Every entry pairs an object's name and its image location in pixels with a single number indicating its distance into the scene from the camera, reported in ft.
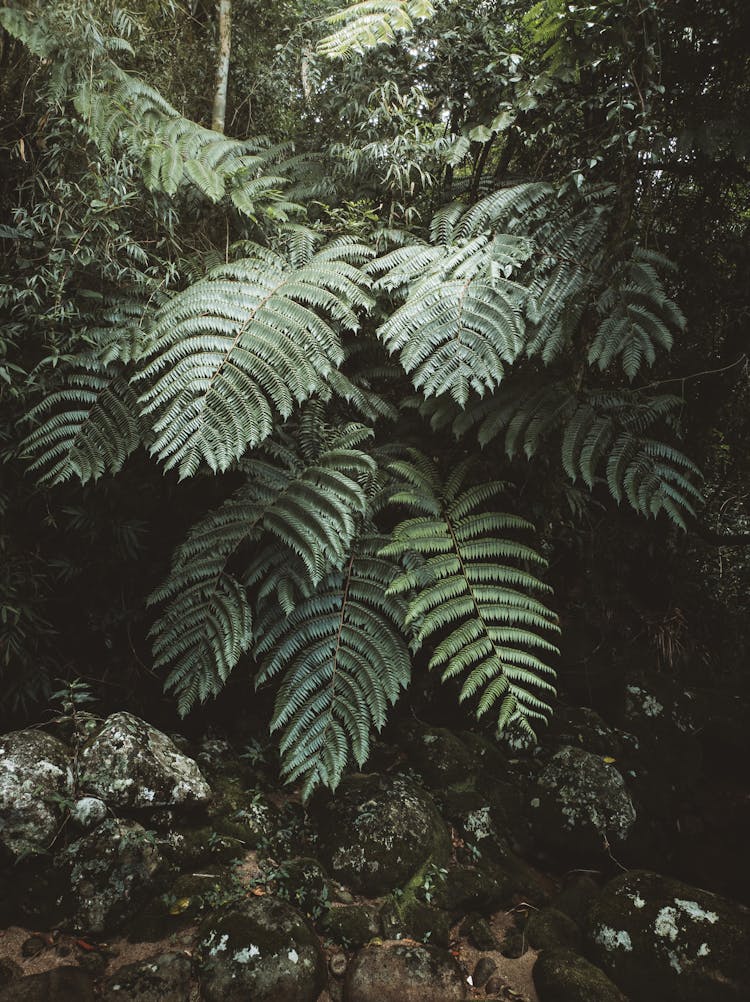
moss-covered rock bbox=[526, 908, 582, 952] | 7.30
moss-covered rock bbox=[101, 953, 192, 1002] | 5.58
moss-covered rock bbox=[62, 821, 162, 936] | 6.13
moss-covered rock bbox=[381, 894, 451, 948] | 7.02
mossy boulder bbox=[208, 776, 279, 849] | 7.48
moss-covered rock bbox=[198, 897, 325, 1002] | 5.83
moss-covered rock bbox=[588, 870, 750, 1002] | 6.70
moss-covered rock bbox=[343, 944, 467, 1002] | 6.23
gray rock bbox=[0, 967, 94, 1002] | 5.33
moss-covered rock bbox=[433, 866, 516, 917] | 7.58
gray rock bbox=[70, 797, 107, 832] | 6.50
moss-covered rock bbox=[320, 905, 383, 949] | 6.79
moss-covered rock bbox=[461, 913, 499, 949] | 7.29
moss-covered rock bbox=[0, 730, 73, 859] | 6.17
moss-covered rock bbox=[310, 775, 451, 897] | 7.46
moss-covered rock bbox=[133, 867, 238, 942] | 6.27
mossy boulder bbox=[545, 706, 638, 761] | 9.83
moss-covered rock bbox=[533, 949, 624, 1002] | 6.54
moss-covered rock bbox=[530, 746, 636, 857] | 8.69
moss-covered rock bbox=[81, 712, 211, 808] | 6.86
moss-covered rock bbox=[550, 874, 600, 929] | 7.82
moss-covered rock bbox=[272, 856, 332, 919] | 6.95
